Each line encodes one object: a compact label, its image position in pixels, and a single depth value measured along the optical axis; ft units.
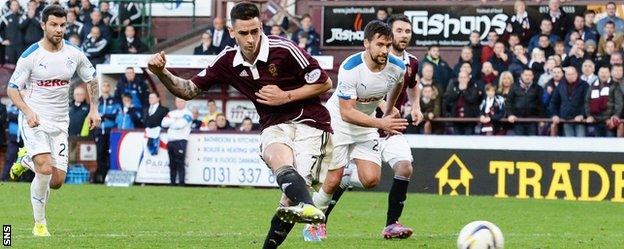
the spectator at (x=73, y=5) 102.73
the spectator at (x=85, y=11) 100.94
